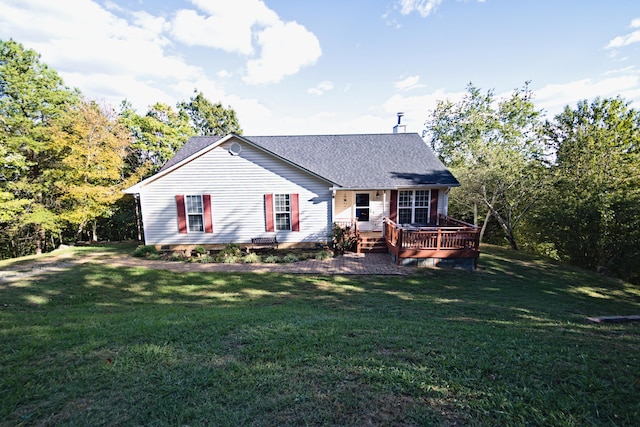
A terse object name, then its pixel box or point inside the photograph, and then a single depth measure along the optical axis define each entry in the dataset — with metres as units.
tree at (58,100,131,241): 14.24
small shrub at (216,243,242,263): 10.79
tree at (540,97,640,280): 10.45
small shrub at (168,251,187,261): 11.05
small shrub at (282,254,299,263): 10.73
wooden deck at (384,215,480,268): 9.83
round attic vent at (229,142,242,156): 11.52
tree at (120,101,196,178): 19.25
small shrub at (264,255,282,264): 10.58
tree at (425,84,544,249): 14.55
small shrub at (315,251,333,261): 11.06
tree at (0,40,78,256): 14.54
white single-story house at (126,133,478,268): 11.61
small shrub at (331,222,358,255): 11.85
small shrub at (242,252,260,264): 10.62
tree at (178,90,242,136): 28.61
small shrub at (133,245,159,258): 11.37
